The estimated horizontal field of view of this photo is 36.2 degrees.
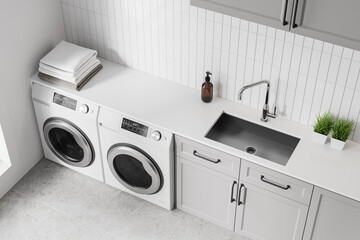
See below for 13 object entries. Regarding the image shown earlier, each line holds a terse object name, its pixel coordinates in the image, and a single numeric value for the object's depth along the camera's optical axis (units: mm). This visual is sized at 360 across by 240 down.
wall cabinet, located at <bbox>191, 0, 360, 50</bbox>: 2639
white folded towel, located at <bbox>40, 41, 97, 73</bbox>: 3979
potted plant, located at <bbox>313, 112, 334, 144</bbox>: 3482
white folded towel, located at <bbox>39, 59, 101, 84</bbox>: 3984
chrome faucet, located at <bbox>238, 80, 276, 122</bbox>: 3557
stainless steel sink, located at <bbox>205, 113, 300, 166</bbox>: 3723
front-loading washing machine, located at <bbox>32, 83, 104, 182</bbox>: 4008
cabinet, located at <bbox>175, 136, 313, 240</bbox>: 3479
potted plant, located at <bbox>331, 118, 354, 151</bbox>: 3426
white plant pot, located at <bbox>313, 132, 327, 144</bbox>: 3511
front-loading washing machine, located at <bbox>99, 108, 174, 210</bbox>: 3760
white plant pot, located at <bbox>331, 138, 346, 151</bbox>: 3453
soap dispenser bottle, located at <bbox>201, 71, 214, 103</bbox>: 3775
